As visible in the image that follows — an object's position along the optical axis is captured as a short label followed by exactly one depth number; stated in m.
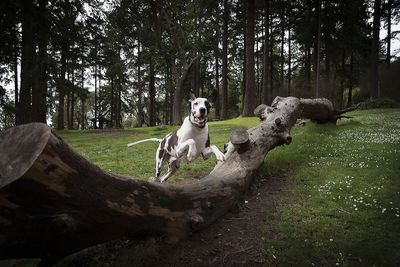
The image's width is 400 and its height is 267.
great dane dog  3.93
